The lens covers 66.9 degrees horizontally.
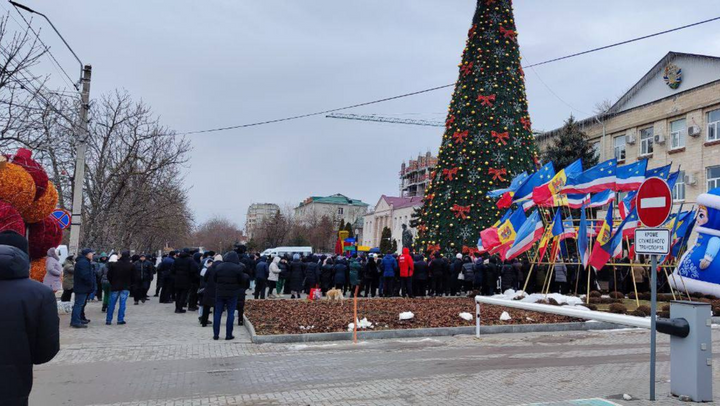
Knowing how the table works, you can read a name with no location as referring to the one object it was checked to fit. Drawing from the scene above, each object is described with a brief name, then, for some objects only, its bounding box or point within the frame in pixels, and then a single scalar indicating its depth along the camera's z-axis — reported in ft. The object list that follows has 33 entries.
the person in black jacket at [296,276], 67.15
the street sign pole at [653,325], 22.16
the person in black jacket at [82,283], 41.34
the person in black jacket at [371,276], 70.49
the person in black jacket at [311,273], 69.51
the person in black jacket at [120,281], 42.98
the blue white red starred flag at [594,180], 53.06
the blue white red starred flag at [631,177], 52.85
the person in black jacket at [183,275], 52.42
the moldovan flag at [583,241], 52.49
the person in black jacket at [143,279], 60.97
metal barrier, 21.61
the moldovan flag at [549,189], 55.01
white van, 168.58
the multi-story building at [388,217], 295.69
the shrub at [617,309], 48.67
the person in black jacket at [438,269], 67.58
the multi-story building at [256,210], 543.02
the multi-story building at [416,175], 371.76
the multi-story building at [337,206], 469.69
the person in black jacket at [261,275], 63.10
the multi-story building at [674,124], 103.24
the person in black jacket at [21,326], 12.45
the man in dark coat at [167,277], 60.75
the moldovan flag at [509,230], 60.59
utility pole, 53.47
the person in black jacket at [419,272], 66.80
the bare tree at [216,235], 364.79
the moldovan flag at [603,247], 51.26
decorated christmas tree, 79.00
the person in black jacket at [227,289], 37.63
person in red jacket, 65.57
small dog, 57.98
